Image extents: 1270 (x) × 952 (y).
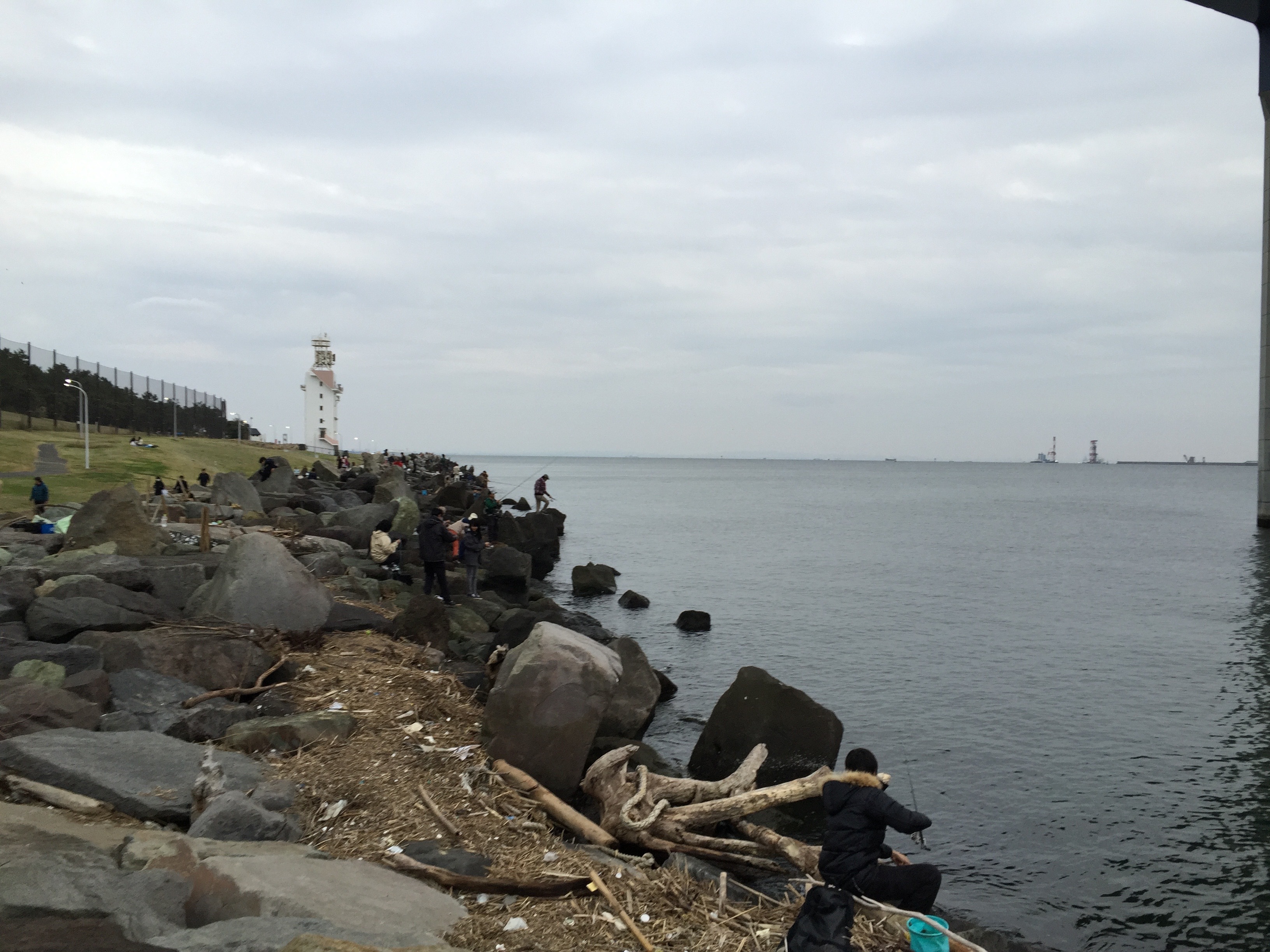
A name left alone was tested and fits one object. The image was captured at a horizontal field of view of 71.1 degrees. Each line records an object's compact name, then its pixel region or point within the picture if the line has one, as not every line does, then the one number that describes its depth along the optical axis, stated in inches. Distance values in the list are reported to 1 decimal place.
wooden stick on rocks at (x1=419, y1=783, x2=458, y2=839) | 297.3
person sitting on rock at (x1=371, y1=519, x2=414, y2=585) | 868.6
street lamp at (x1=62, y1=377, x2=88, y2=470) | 1643.7
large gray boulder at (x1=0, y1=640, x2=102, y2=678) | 368.2
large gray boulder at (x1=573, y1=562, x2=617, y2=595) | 1263.5
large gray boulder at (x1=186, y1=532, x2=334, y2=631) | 469.7
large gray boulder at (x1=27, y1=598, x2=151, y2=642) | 415.8
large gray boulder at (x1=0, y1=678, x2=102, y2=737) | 301.7
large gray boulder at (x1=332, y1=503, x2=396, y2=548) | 1053.2
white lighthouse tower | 4579.2
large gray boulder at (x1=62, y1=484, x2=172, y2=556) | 649.0
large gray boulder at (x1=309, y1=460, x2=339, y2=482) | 2033.7
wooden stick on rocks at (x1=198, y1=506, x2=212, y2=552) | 701.3
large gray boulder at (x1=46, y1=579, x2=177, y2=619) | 463.2
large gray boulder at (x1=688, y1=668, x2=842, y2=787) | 477.7
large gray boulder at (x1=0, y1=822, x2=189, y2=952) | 177.9
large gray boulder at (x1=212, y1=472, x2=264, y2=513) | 1068.5
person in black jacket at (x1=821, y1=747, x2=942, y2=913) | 258.5
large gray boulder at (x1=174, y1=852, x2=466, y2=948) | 210.4
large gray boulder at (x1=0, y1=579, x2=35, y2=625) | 430.3
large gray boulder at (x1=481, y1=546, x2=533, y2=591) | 1031.0
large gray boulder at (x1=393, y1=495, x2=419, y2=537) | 1112.2
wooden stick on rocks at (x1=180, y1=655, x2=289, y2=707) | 366.6
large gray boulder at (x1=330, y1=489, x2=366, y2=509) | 1430.9
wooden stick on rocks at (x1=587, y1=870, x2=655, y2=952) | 242.8
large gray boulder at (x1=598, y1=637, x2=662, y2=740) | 501.4
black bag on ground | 244.1
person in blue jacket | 911.7
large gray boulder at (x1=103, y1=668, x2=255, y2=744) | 341.1
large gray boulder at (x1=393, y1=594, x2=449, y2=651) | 541.6
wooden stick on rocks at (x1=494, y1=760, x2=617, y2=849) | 329.1
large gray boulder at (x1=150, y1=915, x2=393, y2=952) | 179.5
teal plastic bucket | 247.6
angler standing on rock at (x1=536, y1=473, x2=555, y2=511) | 2139.5
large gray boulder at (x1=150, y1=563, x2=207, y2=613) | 515.2
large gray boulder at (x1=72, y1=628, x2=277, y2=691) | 390.9
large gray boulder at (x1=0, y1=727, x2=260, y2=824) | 268.4
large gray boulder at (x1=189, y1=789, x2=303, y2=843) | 256.1
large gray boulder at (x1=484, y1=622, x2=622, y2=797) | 375.9
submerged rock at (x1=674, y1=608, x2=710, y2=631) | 1010.7
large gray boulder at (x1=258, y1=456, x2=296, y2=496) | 1401.3
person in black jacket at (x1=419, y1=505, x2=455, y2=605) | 739.4
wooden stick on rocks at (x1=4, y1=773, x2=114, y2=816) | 258.5
